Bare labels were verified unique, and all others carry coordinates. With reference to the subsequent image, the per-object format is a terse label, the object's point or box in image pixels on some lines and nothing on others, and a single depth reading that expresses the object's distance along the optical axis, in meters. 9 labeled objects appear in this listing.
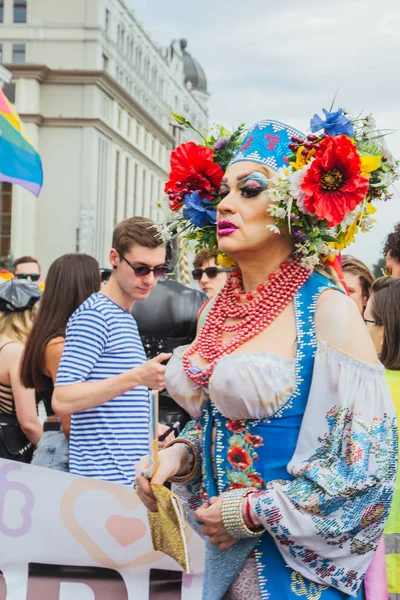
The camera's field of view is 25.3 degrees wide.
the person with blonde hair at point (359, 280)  5.51
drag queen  2.19
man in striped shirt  3.63
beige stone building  57.22
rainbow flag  9.04
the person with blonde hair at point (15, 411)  4.79
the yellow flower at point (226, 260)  2.73
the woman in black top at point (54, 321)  4.30
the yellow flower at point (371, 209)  2.52
